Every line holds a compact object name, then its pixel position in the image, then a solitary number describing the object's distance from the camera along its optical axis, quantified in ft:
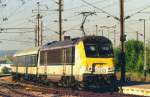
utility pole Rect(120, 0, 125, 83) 120.26
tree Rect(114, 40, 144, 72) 241.51
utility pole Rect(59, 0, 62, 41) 175.43
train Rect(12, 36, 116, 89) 97.09
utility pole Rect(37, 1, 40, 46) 268.50
